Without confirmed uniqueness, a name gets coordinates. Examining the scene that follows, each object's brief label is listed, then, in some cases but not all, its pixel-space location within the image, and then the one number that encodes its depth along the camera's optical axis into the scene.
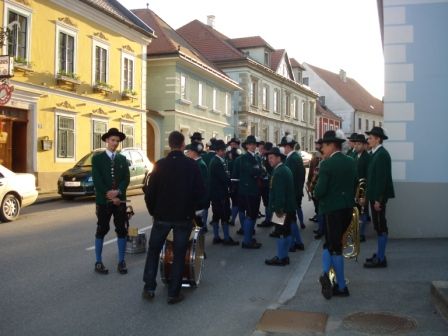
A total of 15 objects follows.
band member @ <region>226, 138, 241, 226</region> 11.60
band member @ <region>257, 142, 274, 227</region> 12.21
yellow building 19.27
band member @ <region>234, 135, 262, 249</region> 9.38
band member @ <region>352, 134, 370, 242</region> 10.07
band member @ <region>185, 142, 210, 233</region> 9.02
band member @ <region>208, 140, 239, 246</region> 9.61
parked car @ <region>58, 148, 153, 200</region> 16.77
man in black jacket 6.04
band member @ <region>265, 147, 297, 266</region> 7.78
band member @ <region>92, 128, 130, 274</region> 7.16
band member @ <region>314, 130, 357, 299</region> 6.12
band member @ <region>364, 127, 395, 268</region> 7.47
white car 12.23
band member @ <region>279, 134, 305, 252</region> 9.94
